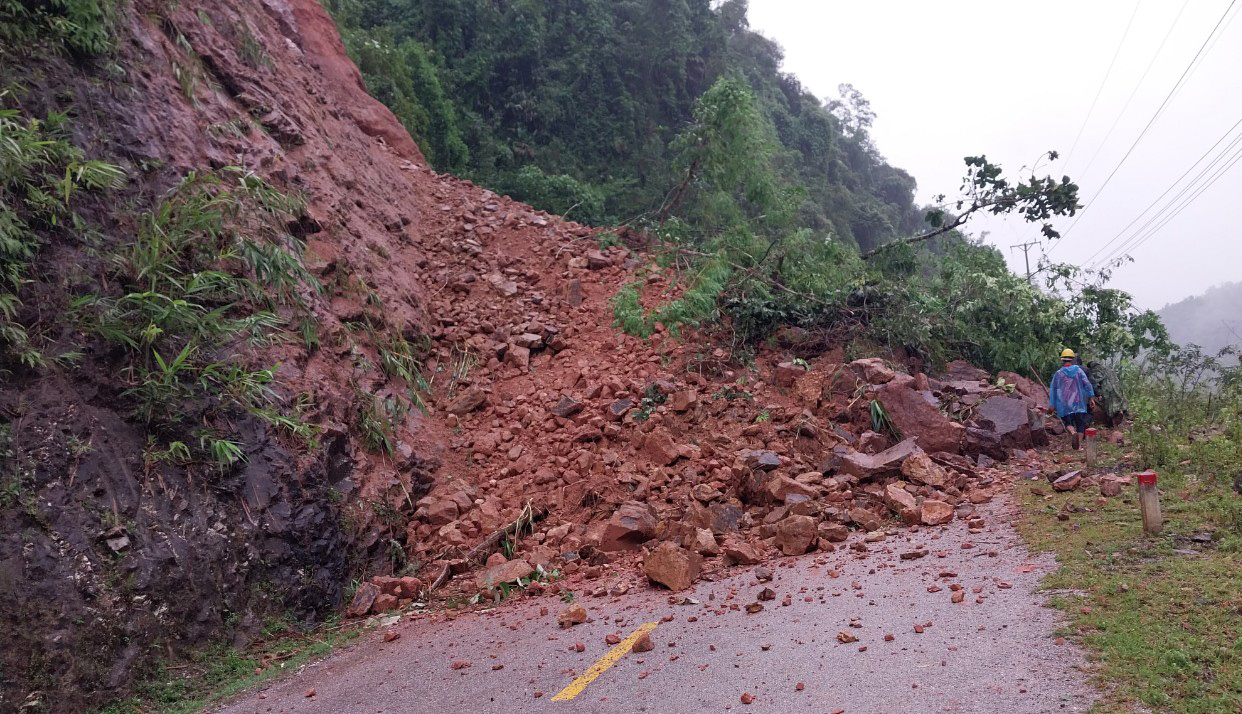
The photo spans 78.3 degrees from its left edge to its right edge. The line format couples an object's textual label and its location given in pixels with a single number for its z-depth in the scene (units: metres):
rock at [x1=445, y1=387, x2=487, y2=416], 7.89
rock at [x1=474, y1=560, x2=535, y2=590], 5.60
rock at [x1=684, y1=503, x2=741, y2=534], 5.93
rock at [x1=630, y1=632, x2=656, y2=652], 4.06
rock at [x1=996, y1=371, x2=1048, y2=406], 9.18
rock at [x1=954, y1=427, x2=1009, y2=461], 7.51
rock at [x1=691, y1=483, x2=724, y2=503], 6.37
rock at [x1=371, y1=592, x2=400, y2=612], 5.46
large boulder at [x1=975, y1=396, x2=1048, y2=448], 7.75
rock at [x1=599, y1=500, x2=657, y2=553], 5.90
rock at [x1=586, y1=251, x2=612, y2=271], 10.32
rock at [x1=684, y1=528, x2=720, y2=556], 5.54
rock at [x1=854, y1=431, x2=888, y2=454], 7.17
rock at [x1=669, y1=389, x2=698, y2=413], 7.62
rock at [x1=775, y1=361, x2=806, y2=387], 8.30
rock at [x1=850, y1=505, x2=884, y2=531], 5.88
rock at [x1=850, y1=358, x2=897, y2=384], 8.02
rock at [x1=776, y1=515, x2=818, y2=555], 5.53
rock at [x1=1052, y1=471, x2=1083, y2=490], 6.19
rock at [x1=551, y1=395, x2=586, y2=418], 7.70
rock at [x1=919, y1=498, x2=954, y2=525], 5.78
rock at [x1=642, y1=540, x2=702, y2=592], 5.02
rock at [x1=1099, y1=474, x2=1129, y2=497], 5.85
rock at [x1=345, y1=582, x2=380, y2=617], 5.39
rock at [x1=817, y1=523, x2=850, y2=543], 5.66
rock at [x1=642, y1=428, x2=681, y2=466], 6.88
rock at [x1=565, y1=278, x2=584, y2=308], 9.66
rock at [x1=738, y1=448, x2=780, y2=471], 6.59
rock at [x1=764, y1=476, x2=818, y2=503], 6.20
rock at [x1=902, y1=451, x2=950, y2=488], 6.43
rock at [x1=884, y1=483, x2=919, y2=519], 5.92
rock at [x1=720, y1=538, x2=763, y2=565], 5.43
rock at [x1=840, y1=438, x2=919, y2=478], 6.55
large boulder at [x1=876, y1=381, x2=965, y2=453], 7.29
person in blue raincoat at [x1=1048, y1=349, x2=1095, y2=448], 7.93
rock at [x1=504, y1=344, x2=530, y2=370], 8.61
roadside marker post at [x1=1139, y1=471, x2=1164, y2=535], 4.66
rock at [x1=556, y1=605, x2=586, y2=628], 4.66
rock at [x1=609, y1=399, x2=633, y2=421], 7.58
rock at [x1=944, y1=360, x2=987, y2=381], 9.30
